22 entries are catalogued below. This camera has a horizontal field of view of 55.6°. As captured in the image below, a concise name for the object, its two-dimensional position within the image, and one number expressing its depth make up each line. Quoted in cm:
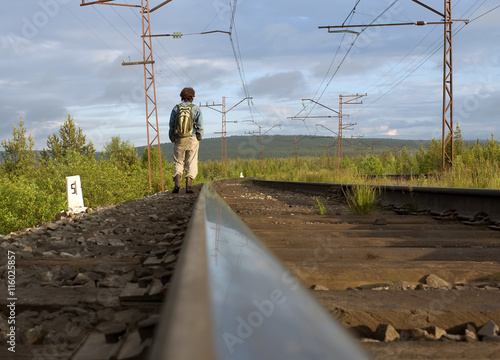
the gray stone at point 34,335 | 130
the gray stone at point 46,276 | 210
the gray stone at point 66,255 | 265
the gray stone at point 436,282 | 211
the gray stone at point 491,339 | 138
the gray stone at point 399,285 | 207
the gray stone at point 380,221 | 440
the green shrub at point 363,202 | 576
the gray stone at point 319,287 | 201
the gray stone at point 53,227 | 418
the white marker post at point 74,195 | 707
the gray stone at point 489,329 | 144
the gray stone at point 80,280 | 203
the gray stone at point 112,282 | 191
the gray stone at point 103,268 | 221
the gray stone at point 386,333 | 140
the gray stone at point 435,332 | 147
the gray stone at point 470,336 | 140
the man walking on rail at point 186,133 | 840
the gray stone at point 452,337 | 143
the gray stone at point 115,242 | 318
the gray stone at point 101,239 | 323
